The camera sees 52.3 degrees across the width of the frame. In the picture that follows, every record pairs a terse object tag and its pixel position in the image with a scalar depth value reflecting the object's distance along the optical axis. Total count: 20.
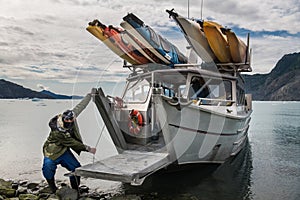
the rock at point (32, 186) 9.01
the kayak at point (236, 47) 9.58
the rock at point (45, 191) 8.20
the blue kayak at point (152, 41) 9.20
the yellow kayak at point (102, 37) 10.30
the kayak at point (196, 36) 9.83
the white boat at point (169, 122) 7.07
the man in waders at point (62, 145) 7.19
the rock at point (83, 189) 8.67
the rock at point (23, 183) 9.49
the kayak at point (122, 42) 10.27
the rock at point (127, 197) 7.50
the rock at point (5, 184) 8.36
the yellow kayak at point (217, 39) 9.45
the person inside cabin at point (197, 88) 9.62
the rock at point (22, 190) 8.40
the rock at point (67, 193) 7.38
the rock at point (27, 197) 7.46
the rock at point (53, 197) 7.07
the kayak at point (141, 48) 10.02
